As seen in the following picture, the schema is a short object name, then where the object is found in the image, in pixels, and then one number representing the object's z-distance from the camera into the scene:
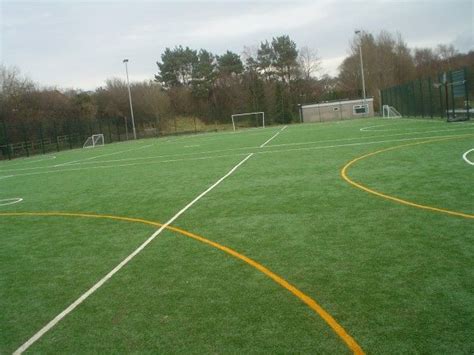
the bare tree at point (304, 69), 64.19
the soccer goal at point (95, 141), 39.31
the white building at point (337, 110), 49.03
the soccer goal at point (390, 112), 33.81
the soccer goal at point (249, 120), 52.84
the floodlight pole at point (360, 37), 43.03
